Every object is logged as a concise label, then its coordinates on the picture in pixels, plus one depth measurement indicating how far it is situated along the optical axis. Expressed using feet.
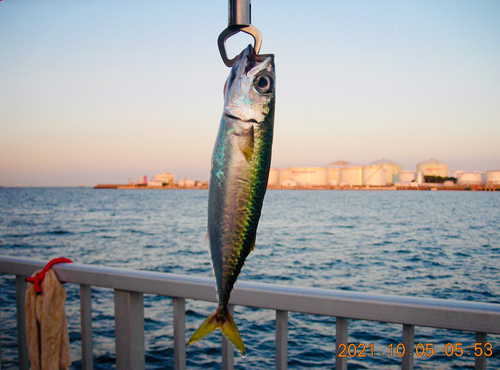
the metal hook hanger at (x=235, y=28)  1.58
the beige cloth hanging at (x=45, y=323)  6.36
